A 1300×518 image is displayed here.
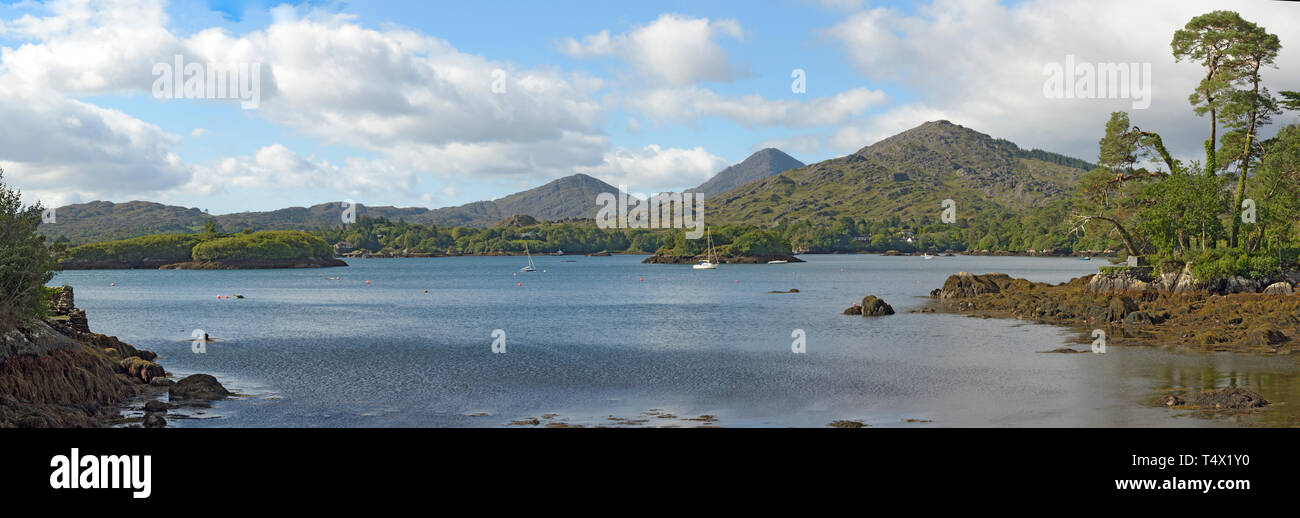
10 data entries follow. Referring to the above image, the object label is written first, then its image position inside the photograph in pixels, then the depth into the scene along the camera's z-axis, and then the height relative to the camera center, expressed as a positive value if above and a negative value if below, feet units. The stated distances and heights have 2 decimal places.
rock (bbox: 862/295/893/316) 199.00 -15.06
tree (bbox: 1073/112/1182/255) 189.88 +15.90
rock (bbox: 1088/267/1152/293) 177.52 -7.98
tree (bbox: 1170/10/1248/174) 165.89 +40.42
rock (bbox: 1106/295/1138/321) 153.17 -11.81
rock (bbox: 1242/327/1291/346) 116.26 -13.26
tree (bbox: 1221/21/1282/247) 164.86 +33.22
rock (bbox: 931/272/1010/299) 222.48 -11.08
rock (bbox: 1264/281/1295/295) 152.76 -8.40
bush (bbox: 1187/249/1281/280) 160.25 -4.05
